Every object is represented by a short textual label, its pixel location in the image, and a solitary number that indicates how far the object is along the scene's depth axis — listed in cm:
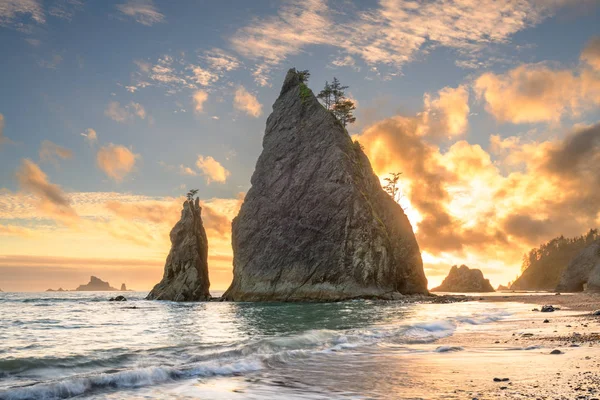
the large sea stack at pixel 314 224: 7531
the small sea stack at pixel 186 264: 8475
